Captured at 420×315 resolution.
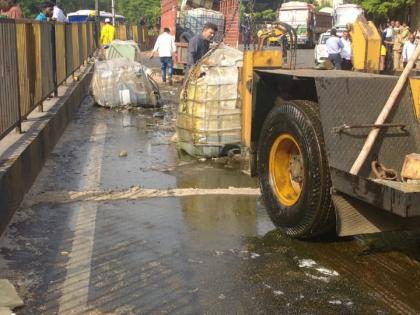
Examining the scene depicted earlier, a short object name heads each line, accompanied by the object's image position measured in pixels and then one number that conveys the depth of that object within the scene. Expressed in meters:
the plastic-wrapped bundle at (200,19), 19.92
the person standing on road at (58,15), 15.21
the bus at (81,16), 48.44
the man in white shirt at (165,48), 17.16
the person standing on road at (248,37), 11.41
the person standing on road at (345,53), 12.07
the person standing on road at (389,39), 7.25
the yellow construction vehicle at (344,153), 3.90
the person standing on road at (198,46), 11.25
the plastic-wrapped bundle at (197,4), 21.44
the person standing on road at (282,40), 8.18
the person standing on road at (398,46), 9.99
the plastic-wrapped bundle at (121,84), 12.33
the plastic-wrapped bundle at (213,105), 7.62
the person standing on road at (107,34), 22.45
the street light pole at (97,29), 27.77
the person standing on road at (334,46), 15.03
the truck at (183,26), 19.05
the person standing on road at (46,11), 12.93
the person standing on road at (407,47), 11.96
